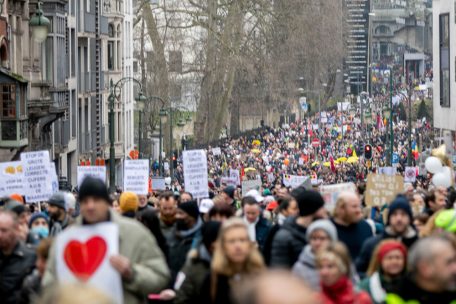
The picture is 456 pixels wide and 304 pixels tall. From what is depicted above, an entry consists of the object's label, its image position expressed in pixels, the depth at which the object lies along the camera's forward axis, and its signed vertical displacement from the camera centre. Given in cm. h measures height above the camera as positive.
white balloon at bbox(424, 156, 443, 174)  3088 -64
